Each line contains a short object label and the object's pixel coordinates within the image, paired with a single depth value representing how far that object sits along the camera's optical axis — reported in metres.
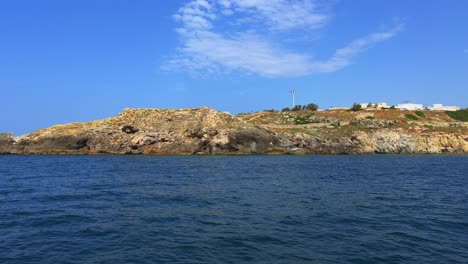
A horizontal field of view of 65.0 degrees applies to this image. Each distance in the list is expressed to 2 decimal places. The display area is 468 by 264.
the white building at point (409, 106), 171.26
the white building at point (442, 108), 170.69
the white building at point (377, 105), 166.06
